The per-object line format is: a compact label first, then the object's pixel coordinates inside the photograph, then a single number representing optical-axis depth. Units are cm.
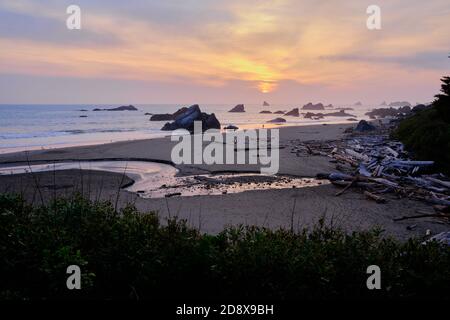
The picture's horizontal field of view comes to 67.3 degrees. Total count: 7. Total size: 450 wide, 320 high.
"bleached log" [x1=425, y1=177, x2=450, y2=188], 1459
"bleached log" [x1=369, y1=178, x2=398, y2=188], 1505
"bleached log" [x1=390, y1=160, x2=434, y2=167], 1722
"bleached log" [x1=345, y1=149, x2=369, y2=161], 2242
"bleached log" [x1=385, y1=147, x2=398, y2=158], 2139
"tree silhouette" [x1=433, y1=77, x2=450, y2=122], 1817
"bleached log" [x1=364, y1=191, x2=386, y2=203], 1335
